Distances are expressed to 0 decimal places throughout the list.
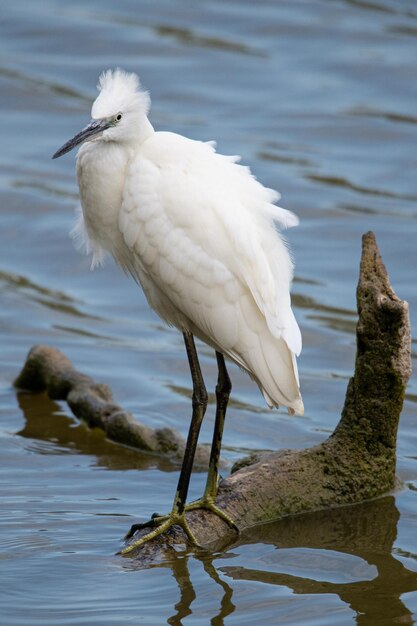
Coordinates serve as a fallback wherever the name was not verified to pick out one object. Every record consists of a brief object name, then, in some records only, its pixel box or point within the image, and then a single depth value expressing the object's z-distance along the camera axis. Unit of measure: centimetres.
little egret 1385
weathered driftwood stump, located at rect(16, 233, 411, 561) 1402
